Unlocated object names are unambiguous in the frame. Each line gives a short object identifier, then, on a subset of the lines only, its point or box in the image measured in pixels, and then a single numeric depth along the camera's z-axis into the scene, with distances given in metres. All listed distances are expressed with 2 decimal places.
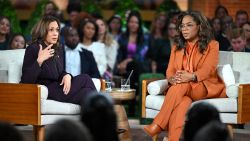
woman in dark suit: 9.71
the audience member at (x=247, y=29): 12.87
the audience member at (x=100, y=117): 6.89
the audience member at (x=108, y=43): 13.31
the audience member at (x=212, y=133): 6.31
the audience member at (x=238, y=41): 12.09
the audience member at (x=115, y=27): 14.16
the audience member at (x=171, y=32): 13.45
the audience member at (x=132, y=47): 13.23
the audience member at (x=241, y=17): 13.46
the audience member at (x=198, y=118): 7.04
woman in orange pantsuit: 9.73
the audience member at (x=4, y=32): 12.74
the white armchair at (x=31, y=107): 9.42
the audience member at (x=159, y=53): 13.22
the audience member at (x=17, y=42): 12.16
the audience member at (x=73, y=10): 14.74
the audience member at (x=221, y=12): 13.88
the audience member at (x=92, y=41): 12.64
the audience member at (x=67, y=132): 5.89
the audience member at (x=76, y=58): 11.85
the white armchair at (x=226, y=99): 9.72
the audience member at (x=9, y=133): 6.05
